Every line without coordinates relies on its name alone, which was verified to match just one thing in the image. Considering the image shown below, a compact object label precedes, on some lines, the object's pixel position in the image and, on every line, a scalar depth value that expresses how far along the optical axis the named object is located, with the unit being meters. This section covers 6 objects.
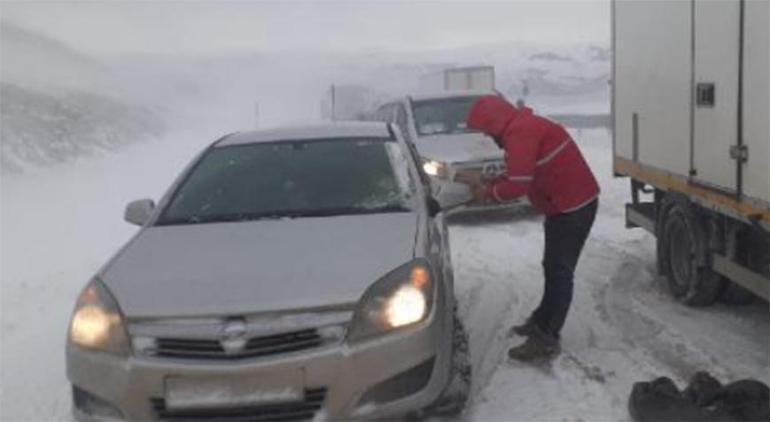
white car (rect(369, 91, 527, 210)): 12.42
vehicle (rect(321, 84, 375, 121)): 48.74
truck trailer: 5.51
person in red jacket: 5.61
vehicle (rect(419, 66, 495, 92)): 37.75
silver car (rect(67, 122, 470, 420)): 4.19
